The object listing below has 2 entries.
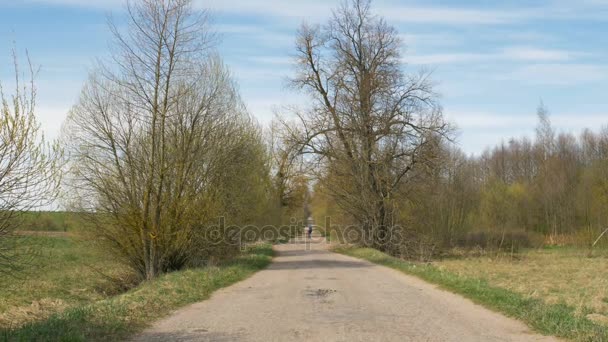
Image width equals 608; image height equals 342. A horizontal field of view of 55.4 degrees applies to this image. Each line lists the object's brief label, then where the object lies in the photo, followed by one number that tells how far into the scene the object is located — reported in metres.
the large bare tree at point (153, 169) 21.17
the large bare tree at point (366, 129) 33.75
